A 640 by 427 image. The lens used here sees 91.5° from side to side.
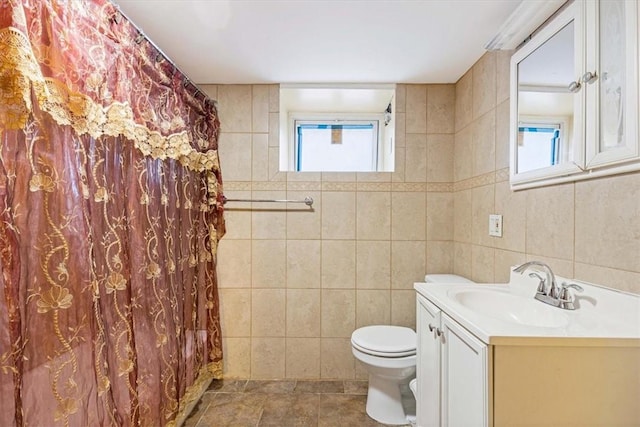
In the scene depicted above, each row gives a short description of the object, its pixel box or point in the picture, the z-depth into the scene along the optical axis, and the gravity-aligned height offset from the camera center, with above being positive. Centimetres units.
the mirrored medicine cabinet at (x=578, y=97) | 95 +44
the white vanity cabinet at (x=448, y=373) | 88 -54
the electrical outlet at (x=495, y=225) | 164 -5
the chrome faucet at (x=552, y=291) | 109 -28
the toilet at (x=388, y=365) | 169 -82
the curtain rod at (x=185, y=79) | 117 +74
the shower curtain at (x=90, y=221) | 80 -3
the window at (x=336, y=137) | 258 +65
